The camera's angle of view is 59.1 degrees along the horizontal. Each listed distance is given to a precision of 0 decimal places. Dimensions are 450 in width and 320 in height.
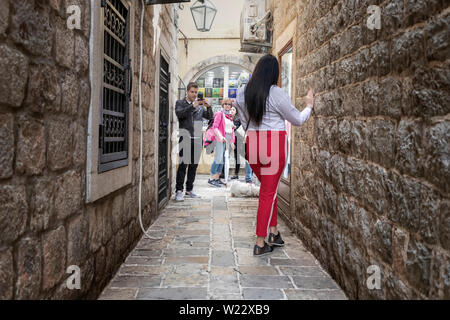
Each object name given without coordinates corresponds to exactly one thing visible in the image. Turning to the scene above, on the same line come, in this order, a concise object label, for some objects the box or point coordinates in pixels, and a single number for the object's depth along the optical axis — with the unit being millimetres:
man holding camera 6473
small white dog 7266
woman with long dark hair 3562
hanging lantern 8434
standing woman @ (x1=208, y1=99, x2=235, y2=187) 8281
